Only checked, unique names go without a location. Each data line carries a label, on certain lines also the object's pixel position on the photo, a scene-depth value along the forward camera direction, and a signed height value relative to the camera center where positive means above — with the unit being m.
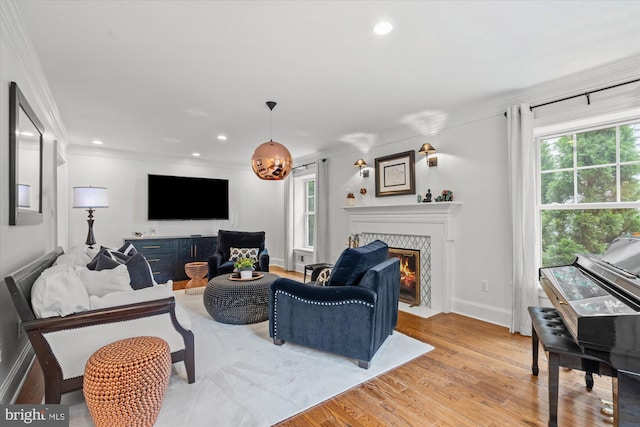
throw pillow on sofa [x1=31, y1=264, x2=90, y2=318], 1.79 -0.44
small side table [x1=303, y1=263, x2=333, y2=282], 4.76 -0.75
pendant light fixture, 2.96 +0.53
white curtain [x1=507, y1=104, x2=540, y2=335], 3.21 -0.04
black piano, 1.38 -0.49
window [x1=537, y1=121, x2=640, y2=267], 2.82 +0.24
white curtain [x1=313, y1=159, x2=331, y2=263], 5.92 +0.09
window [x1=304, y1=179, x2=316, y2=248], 6.91 +0.11
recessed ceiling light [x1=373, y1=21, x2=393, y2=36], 2.13 +1.29
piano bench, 1.65 -0.77
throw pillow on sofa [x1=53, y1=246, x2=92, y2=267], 2.69 -0.35
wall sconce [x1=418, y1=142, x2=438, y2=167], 4.11 +0.84
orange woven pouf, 1.61 -0.86
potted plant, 3.72 -0.61
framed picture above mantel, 4.47 +0.62
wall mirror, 2.05 +0.43
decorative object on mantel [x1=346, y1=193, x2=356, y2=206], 5.33 +0.29
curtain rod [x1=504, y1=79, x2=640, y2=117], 2.68 +1.10
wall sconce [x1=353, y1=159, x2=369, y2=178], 5.14 +0.84
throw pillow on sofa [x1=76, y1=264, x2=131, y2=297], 2.13 -0.42
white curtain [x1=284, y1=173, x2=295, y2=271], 6.89 -0.17
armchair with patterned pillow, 4.92 -0.55
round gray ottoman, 3.42 -0.92
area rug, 1.89 -1.17
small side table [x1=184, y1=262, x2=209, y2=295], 5.35 -0.96
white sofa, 1.78 -0.58
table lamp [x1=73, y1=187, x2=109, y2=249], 4.42 +0.30
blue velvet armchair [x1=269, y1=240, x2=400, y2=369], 2.47 -0.76
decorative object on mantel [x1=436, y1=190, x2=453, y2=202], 3.97 +0.25
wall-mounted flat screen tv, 6.20 +0.42
